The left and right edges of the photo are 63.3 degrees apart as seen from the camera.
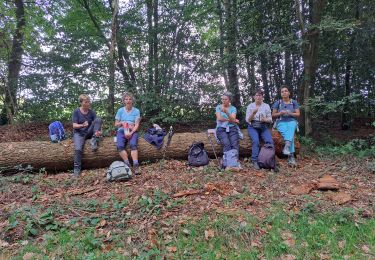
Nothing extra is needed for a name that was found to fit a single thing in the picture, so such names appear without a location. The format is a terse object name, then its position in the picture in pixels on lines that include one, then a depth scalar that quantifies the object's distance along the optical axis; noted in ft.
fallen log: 21.89
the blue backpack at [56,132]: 23.49
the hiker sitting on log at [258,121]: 23.03
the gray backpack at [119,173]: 19.13
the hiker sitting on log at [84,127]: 22.25
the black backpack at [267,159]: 21.48
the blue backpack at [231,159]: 21.29
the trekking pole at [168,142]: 23.94
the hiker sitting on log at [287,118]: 23.59
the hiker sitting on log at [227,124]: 22.95
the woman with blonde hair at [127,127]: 22.07
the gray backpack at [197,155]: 22.38
